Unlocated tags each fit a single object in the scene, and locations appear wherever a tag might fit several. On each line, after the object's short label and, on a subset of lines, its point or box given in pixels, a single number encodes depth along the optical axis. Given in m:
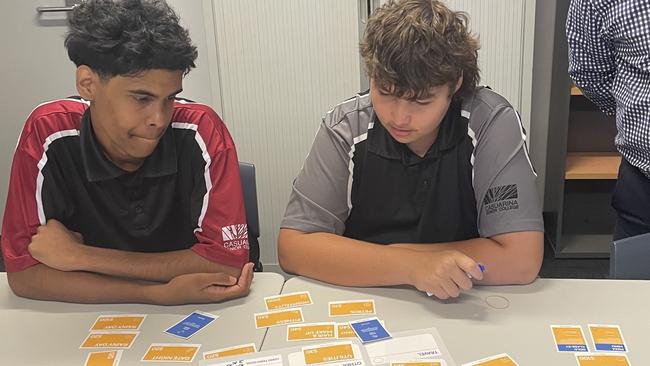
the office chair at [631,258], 1.37
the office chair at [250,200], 1.78
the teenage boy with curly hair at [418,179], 1.24
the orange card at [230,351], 1.10
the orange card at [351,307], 1.22
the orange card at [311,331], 1.14
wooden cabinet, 2.98
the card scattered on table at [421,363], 1.04
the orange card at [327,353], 1.07
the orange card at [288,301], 1.26
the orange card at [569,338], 1.08
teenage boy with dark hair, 1.31
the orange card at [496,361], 1.04
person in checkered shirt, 1.55
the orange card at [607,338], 1.07
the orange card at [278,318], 1.20
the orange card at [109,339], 1.15
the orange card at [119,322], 1.21
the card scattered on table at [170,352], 1.10
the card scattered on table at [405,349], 1.06
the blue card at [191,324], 1.18
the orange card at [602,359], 1.03
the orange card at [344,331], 1.14
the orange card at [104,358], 1.09
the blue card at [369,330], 1.13
